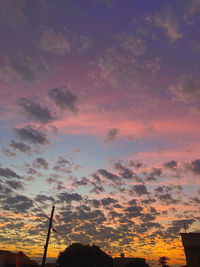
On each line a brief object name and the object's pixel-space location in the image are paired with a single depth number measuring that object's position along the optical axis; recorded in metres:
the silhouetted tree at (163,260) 91.14
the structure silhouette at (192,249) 27.11
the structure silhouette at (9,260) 41.69
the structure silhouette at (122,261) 56.01
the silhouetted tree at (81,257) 51.40
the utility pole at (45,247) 22.21
